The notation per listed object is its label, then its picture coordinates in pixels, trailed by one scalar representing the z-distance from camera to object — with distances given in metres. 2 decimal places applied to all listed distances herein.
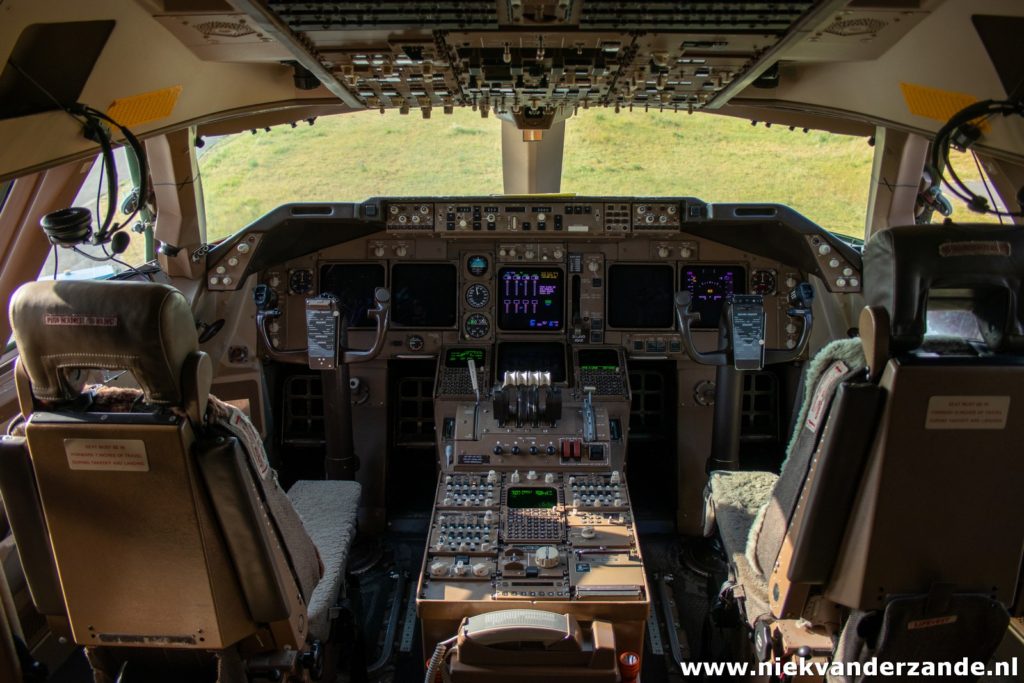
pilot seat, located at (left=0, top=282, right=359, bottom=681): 1.38
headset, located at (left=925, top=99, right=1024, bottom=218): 1.91
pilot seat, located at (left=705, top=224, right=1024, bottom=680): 1.44
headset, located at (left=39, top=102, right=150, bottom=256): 1.93
